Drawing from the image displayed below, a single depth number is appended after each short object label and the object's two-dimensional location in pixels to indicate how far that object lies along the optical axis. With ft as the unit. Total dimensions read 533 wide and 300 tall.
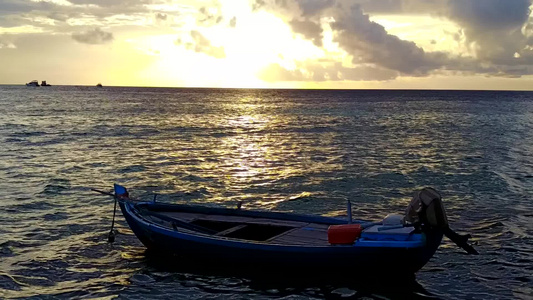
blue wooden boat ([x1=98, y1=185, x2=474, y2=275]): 40.98
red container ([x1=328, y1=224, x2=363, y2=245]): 41.81
